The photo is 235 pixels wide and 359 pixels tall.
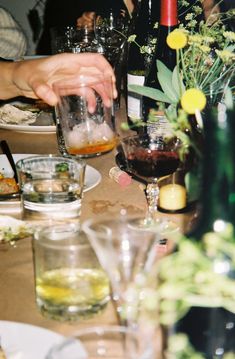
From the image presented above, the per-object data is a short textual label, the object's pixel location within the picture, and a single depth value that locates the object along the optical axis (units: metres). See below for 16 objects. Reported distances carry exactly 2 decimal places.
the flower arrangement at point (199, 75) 1.18
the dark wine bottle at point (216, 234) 0.48
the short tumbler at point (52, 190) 1.06
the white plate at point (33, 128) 1.62
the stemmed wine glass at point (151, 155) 1.07
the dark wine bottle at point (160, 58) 1.56
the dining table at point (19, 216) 0.78
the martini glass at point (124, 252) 0.63
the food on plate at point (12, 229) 1.01
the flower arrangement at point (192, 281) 0.46
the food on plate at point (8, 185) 1.21
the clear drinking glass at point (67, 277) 0.77
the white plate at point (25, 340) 0.68
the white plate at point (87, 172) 1.24
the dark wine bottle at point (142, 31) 1.91
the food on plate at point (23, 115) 1.71
